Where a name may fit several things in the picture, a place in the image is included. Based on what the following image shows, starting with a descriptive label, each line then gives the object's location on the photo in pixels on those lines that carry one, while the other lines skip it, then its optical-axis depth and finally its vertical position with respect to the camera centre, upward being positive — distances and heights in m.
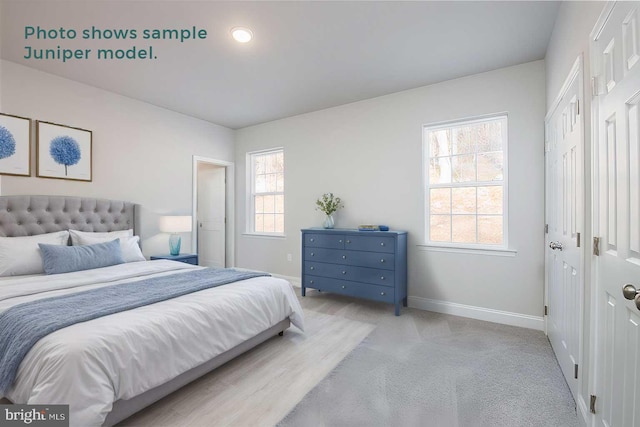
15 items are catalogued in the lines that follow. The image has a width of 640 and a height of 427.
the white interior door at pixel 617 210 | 1.08 +0.02
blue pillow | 2.72 -0.42
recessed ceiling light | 2.47 +1.53
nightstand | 3.96 -0.60
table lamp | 4.04 -0.19
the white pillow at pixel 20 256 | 2.62 -0.39
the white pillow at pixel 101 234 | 3.15 -0.24
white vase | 4.09 -0.11
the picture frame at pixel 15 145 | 2.90 +0.68
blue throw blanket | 1.48 -0.57
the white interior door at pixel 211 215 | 5.45 -0.02
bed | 1.36 -0.70
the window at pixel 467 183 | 3.21 +0.35
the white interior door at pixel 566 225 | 1.77 -0.08
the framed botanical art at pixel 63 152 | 3.16 +0.69
